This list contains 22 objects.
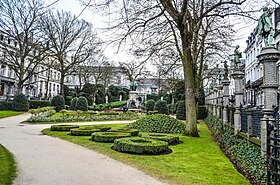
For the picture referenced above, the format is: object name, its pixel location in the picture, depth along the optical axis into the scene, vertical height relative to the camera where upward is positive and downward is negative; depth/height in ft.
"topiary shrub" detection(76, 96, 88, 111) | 101.09 -0.80
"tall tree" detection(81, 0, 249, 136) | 34.78 +12.42
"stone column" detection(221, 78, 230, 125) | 40.69 +2.39
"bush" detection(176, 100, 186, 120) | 79.98 -2.24
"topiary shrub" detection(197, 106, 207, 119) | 88.45 -2.36
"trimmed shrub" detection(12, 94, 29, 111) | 92.94 -0.48
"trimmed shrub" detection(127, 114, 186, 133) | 44.37 -3.68
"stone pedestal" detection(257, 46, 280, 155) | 17.14 +1.93
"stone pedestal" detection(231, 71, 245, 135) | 29.58 +1.27
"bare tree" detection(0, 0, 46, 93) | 87.10 +26.39
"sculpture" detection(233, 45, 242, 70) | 32.27 +6.49
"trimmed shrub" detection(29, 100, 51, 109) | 110.22 -0.77
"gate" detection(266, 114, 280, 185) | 12.34 -2.57
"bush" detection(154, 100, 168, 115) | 95.09 -0.95
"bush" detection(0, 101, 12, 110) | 92.58 -1.37
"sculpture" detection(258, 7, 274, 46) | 18.28 +6.03
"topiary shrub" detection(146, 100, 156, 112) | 110.22 -0.27
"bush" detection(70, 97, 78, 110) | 112.16 -0.08
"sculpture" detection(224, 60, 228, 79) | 44.05 +6.16
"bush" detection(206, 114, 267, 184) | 16.42 -4.18
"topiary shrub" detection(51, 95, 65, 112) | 99.34 -0.20
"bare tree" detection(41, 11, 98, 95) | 98.77 +27.71
